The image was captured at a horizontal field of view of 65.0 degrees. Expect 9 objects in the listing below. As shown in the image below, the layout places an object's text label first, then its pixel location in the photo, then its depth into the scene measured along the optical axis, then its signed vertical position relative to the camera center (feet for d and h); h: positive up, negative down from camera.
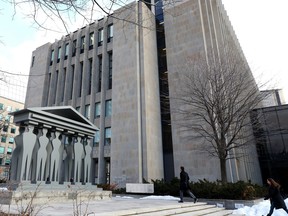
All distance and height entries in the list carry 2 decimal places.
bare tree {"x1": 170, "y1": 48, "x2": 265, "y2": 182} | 51.38 +19.61
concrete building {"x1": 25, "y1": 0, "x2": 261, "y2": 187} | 73.82 +33.81
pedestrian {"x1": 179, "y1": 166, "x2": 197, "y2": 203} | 36.29 -0.85
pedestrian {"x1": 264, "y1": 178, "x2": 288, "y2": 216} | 30.25 -3.06
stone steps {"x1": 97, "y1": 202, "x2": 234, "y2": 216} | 20.86 -3.85
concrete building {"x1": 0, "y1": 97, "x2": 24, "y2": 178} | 191.93 +37.16
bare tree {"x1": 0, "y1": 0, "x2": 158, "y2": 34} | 11.00 +8.27
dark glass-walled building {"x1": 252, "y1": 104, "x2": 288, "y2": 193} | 79.77 +10.34
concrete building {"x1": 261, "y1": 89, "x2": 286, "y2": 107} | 112.06 +35.80
